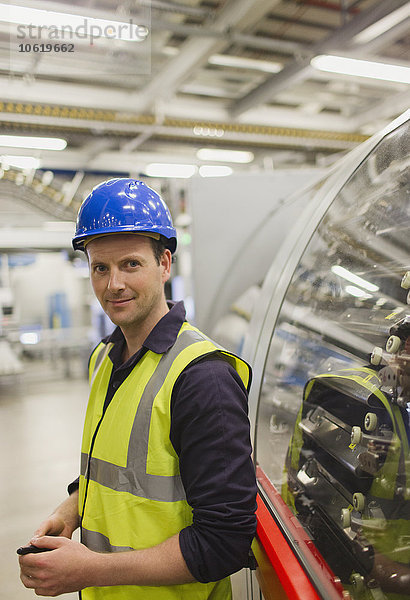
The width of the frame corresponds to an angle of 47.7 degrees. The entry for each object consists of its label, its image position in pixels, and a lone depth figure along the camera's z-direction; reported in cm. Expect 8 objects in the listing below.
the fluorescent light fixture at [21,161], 556
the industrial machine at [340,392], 95
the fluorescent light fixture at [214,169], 706
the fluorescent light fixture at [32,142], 428
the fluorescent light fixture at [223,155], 650
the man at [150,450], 91
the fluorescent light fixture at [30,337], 804
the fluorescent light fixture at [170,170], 665
